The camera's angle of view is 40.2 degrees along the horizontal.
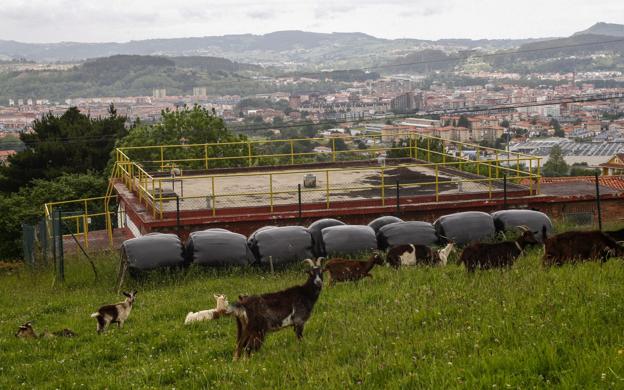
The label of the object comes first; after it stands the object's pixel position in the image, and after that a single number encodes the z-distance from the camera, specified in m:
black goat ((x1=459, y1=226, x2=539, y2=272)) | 13.55
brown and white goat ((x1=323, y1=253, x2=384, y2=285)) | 14.27
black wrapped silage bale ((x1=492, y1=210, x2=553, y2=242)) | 19.09
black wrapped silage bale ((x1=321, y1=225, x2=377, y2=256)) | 17.73
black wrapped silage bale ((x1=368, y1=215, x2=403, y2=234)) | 19.66
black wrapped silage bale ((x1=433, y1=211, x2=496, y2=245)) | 18.64
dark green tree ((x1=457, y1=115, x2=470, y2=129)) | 127.23
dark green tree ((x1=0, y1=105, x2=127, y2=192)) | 50.28
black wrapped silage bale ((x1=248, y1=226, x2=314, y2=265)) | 17.77
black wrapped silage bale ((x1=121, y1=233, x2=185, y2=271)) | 17.12
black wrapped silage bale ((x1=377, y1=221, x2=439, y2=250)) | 18.20
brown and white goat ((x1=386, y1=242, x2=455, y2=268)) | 15.79
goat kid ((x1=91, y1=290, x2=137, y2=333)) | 12.38
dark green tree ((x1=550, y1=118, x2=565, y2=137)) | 128.12
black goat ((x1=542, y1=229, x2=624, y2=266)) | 13.11
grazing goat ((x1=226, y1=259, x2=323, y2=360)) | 9.62
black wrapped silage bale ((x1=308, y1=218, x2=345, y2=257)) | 18.11
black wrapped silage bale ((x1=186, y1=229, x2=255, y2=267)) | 17.52
